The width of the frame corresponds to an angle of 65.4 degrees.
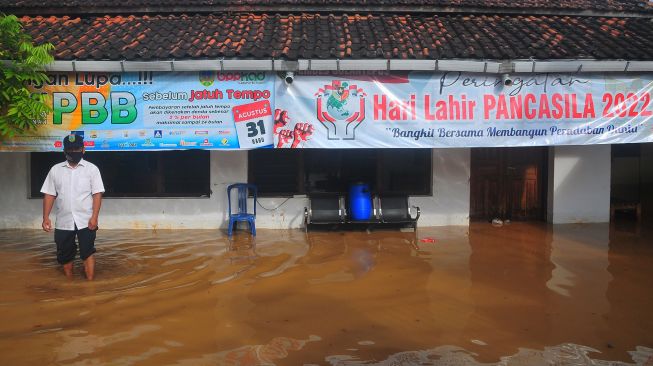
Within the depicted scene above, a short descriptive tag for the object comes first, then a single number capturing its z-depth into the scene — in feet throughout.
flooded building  25.43
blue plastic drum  28.45
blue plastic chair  27.71
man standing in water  18.89
